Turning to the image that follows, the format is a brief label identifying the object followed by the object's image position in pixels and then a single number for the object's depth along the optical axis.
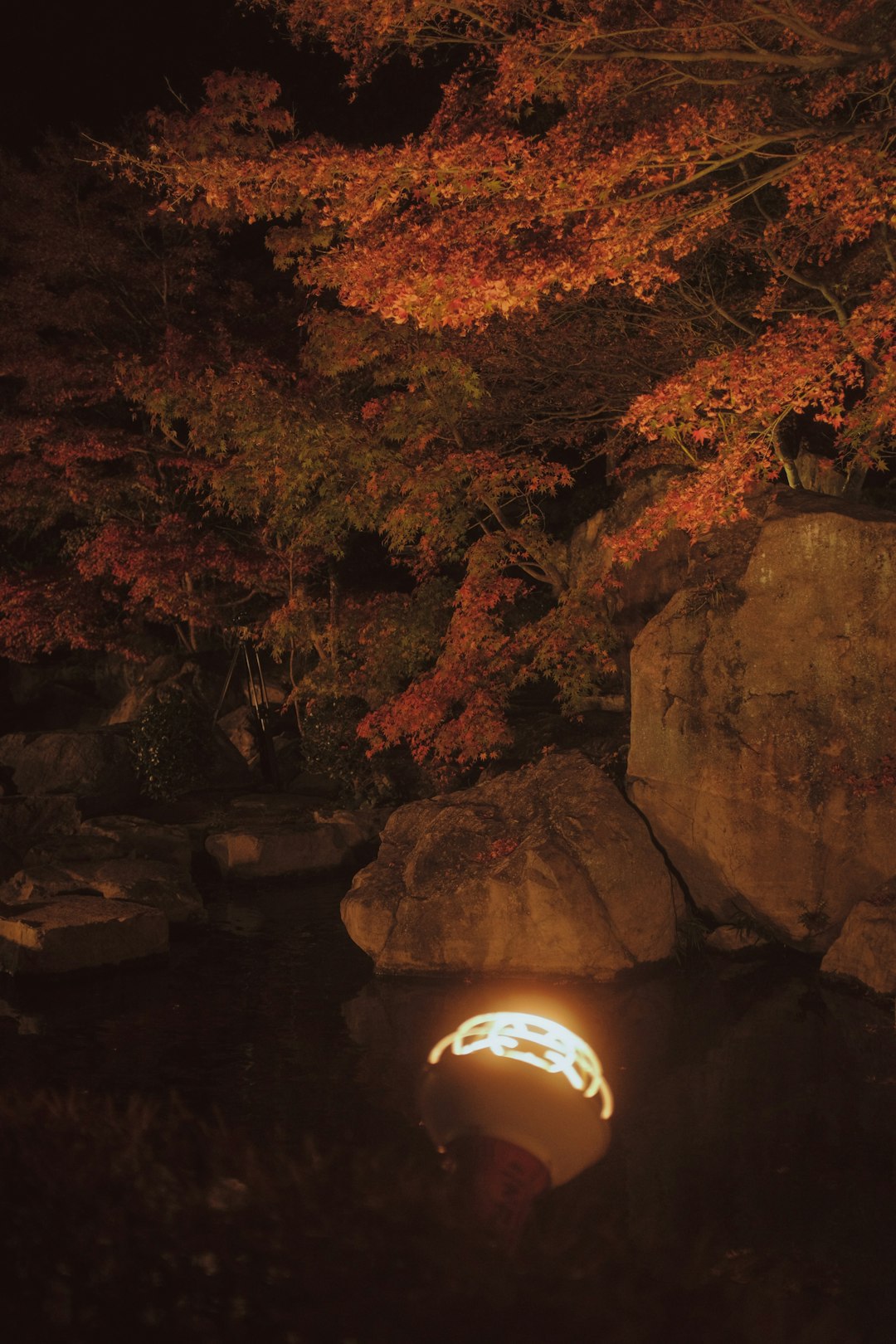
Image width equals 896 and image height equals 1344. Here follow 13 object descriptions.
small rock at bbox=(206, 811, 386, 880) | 12.98
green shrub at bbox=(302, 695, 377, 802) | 14.88
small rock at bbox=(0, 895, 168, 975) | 9.39
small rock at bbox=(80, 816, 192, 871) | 12.66
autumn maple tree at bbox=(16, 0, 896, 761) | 8.30
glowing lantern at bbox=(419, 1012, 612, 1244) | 5.91
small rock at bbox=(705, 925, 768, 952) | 9.60
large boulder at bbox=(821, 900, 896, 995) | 8.34
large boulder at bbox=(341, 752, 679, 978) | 8.98
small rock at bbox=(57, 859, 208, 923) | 10.91
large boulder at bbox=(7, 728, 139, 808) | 16.11
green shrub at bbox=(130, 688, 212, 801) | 15.93
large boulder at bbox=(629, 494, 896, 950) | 9.07
